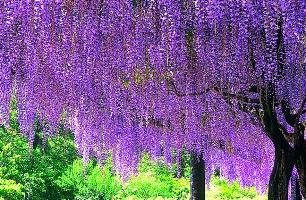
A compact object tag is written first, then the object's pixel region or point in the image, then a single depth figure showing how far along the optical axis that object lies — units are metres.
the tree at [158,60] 4.04
